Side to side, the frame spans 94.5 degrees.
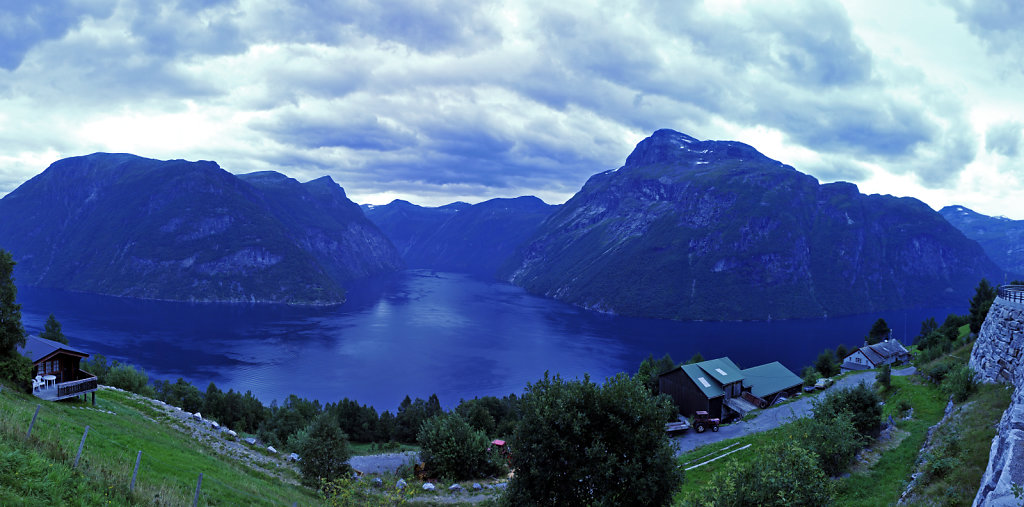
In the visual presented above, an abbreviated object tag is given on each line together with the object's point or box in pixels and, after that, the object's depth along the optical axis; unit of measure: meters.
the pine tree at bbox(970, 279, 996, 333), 50.09
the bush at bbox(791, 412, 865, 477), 20.61
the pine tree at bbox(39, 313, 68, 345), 69.31
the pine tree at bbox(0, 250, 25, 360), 26.91
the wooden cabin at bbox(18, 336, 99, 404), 29.77
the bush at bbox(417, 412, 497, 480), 33.25
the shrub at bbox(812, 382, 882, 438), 24.62
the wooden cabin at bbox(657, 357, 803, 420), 52.12
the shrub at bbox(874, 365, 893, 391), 37.06
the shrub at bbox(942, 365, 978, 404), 24.61
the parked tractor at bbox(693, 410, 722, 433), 44.32
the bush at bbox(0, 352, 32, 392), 26.88
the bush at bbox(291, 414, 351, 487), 28.69
